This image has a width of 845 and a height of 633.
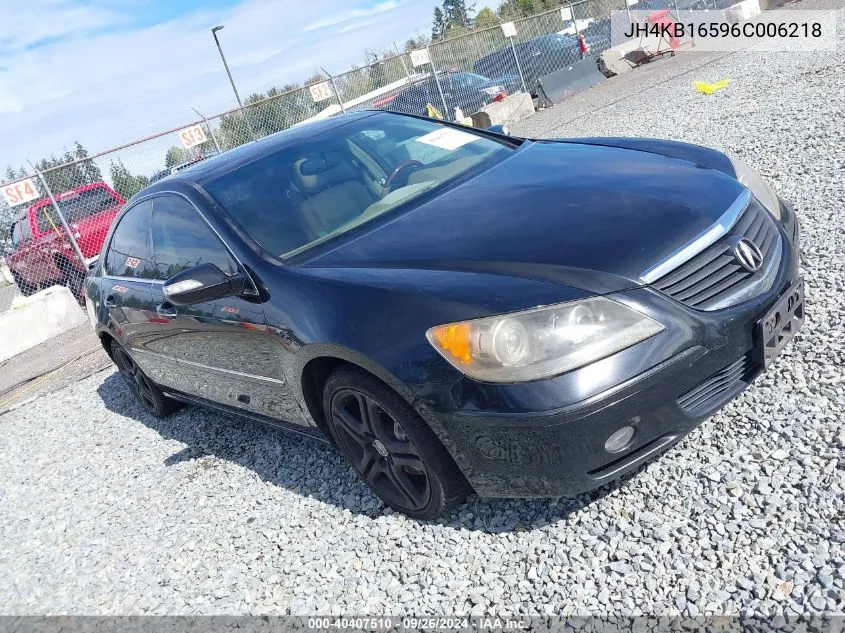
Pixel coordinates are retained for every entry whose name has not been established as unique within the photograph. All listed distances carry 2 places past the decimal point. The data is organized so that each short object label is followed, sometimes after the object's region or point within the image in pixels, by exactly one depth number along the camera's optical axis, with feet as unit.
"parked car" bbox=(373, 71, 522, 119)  51.42
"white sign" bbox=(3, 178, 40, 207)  34.50
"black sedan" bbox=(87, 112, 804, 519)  7.44
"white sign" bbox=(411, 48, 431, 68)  49.97
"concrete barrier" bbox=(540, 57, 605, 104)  53.42
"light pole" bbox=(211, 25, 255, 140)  77.00
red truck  36.91
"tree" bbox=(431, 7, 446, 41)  282.19
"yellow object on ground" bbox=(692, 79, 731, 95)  34.47
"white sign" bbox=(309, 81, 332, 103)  45.68
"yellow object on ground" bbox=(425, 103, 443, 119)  48.45
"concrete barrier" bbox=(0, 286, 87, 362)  32.09
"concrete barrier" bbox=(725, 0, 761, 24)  62.28
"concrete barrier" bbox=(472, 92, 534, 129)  48.78
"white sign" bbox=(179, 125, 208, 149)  41.78
